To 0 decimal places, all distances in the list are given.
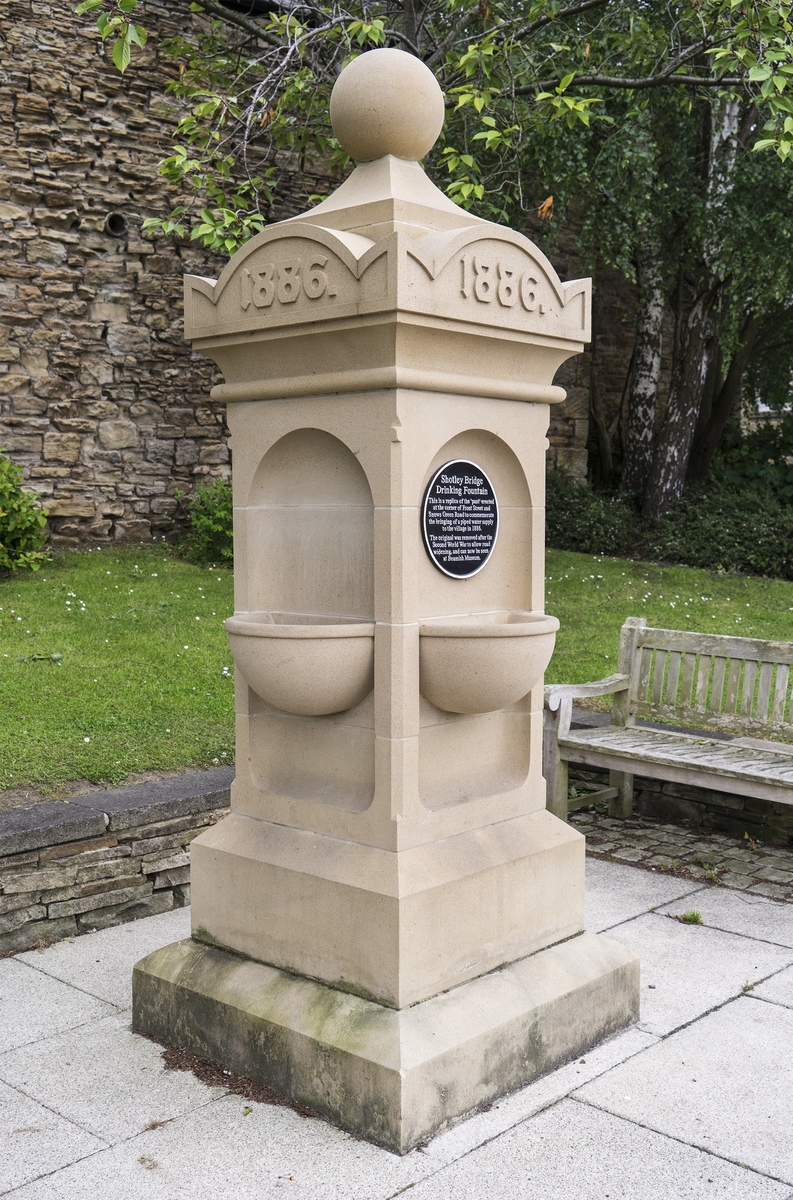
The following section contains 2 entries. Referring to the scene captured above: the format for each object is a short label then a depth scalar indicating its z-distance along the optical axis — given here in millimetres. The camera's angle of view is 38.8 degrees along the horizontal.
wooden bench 5332
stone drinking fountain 3088
